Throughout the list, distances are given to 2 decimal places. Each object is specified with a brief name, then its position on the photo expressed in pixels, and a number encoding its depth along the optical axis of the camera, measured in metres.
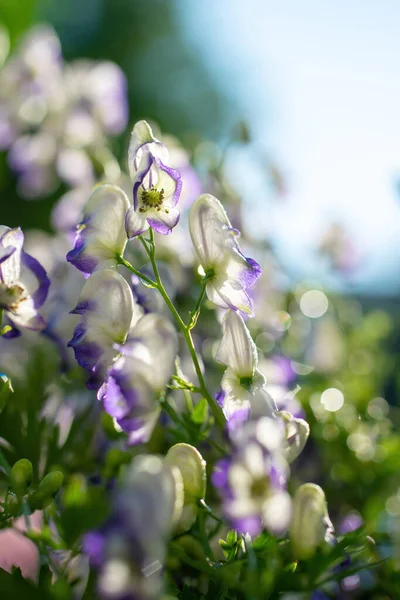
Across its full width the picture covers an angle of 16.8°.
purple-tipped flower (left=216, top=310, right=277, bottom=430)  0.39
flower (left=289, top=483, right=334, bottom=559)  0.37
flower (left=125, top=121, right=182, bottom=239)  0.40
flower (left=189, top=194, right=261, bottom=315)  0.41
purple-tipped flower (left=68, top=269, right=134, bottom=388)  0.39
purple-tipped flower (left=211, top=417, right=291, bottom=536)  0.35
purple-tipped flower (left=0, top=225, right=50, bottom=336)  0.41
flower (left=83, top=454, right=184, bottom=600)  0.33
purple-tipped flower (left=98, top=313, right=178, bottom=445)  0.37
